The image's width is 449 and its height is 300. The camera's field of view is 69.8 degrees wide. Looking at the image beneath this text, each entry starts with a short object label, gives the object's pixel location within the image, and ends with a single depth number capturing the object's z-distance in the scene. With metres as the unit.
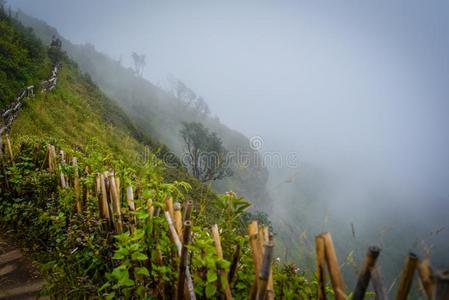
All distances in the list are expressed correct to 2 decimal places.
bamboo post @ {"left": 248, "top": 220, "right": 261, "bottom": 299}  2.22
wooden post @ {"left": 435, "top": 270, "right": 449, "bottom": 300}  1.32
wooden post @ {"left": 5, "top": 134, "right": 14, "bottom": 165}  6.52
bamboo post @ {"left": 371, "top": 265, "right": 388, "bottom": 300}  1.67
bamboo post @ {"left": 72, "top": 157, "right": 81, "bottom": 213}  4.72
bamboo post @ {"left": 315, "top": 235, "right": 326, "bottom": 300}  2.01
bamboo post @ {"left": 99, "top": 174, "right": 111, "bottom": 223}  3.95
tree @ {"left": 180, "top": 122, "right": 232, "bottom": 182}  34.47
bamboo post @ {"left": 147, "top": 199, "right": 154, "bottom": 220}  2.93
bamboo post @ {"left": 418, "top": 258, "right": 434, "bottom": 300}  1.45
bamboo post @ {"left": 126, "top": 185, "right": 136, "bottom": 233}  3.45
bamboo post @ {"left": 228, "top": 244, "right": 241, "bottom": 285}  2.58
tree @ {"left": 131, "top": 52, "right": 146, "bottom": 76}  111.69
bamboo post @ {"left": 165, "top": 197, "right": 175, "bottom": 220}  2.80
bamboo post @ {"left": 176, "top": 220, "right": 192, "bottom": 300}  2.39
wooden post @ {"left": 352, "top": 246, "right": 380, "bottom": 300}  1.64
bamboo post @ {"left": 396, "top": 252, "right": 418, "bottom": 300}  1.58
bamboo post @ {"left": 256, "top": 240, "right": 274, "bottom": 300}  1.86
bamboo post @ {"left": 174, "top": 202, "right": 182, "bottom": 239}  2.80
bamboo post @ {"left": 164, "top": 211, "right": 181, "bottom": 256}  2.65
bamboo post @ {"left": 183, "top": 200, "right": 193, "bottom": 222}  2.61
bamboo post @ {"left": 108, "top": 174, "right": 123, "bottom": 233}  3.62
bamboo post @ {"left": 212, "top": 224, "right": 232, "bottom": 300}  2.46
